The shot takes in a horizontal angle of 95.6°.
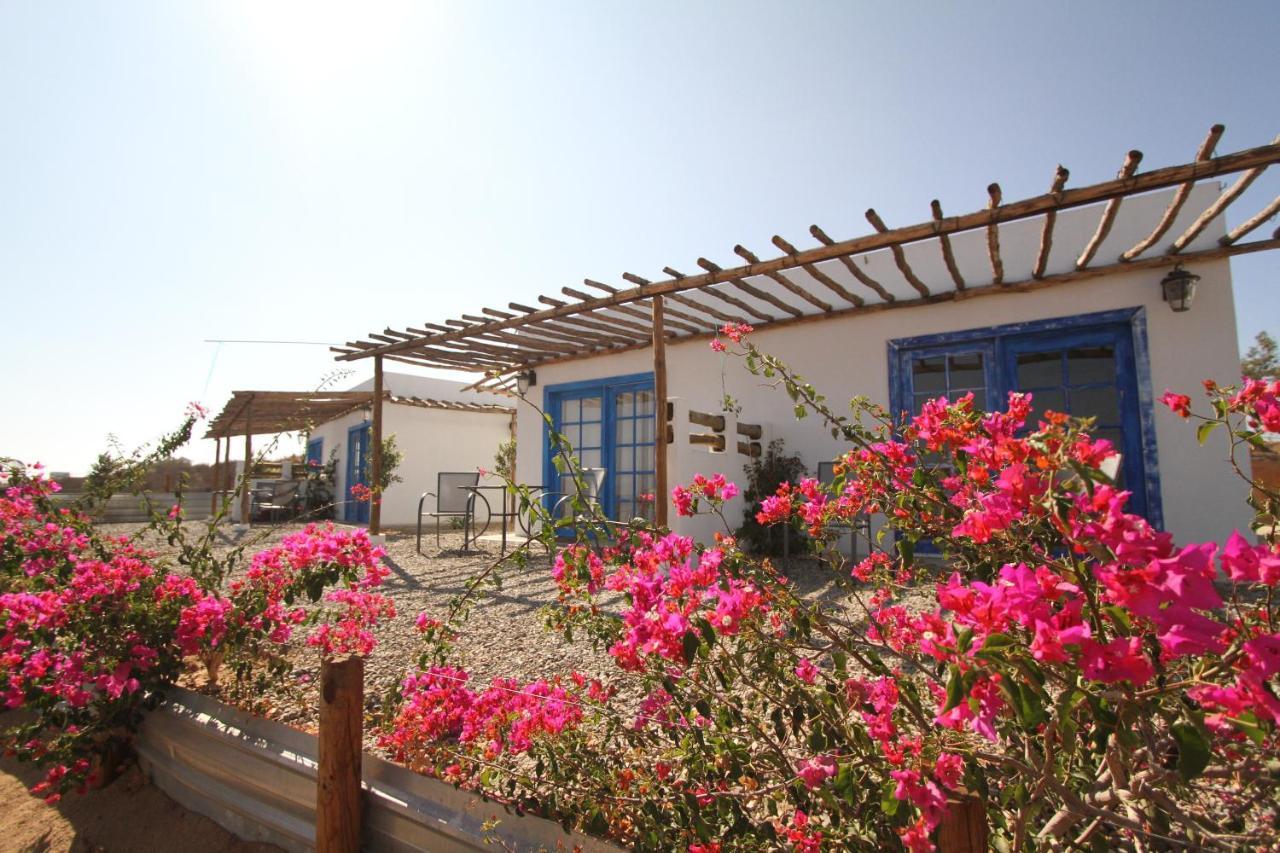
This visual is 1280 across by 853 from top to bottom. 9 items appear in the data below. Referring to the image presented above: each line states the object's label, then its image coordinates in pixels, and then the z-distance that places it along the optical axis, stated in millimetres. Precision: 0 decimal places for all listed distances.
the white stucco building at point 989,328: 3863
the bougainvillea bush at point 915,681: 547
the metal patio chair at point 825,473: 5016
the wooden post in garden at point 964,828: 808
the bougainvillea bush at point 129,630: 2002
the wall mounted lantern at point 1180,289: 3908
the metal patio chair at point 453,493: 6648
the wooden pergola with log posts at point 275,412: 7078
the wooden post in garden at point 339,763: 1413
